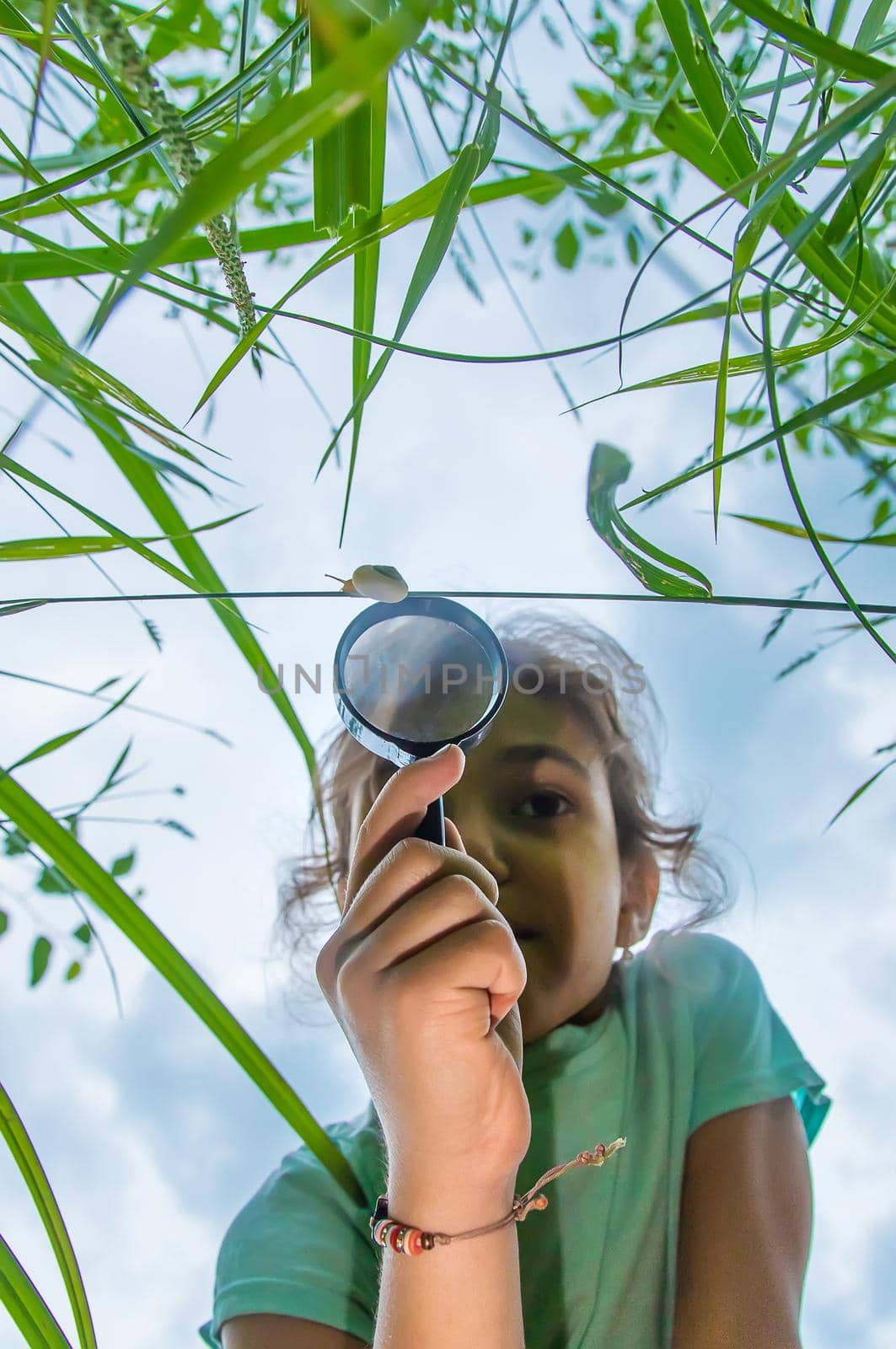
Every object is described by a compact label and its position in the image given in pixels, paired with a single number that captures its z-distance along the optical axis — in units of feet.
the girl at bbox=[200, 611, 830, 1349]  1.54
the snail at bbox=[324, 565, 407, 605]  1.32
